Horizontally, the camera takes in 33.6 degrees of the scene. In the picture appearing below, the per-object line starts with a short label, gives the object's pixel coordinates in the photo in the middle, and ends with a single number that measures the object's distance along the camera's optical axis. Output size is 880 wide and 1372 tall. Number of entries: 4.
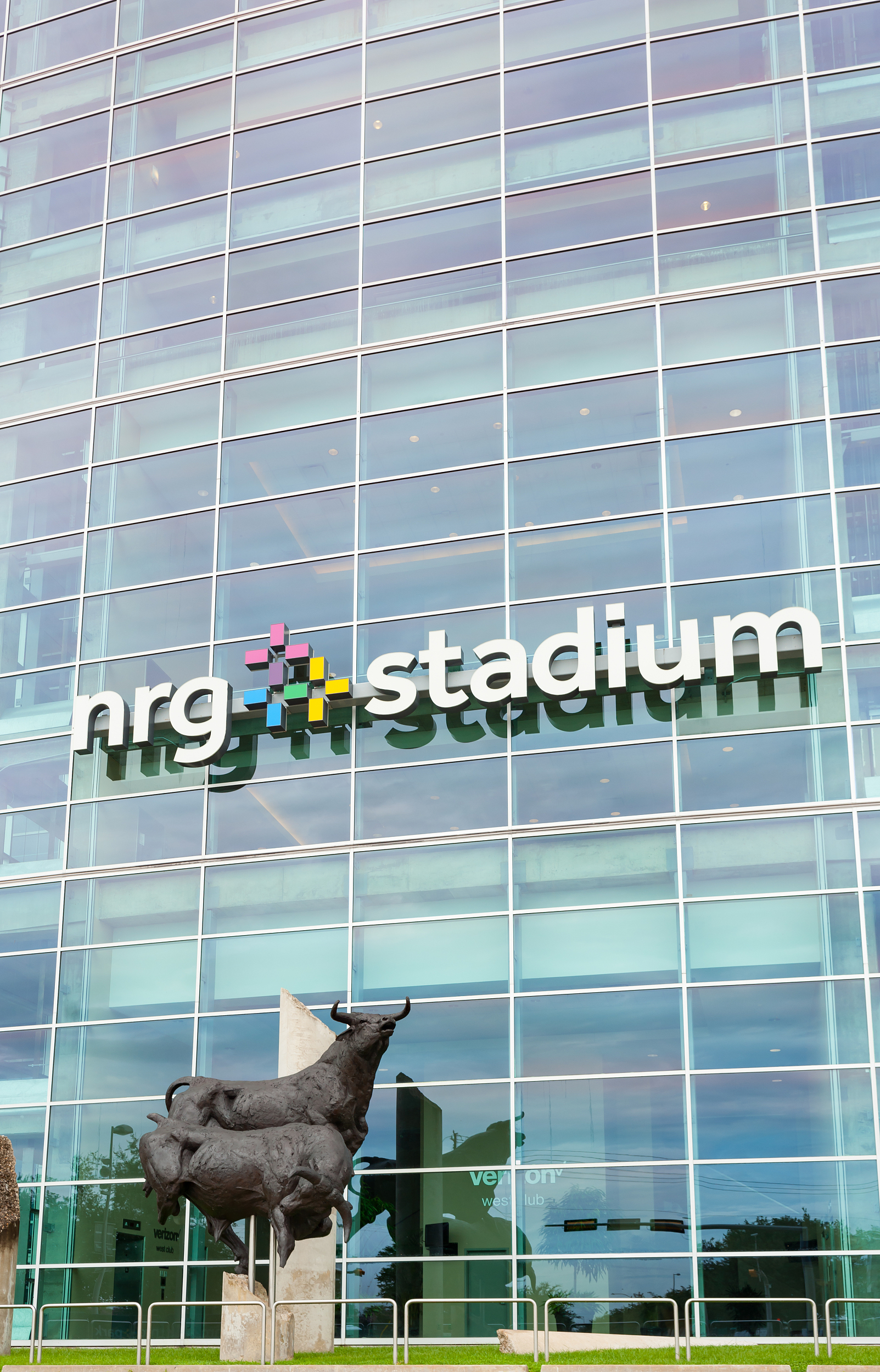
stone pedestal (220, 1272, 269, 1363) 16.38
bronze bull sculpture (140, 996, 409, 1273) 16.22
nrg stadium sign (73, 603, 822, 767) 24.03
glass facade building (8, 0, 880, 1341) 22.56
